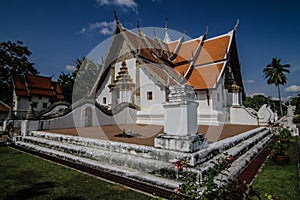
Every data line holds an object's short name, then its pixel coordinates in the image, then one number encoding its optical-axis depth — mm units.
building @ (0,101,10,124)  24078
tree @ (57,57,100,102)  29116
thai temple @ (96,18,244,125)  12250
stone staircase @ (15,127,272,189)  3555
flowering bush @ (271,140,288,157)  5302
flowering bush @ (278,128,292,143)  5927
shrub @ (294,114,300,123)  19219
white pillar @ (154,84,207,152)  3699
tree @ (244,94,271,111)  55969
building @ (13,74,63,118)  25797
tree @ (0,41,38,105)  26641
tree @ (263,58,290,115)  36156
